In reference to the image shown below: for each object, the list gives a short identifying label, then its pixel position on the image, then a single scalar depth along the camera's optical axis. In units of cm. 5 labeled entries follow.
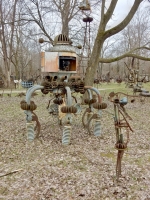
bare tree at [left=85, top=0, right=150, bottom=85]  1073
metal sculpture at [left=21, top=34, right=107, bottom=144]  511
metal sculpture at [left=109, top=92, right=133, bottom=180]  310
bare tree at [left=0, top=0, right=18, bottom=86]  2226
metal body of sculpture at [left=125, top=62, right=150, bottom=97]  1293
